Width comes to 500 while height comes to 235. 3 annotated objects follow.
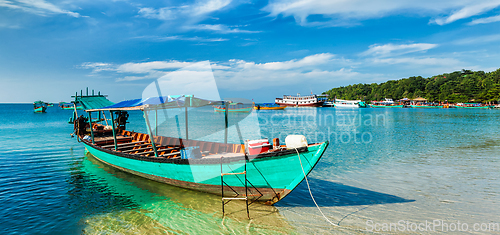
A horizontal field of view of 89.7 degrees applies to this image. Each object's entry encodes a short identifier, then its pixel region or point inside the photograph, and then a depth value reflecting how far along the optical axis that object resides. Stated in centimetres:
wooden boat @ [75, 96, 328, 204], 769
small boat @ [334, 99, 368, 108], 11545
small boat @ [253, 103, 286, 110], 10572
